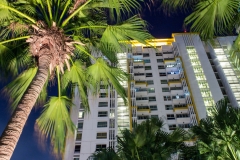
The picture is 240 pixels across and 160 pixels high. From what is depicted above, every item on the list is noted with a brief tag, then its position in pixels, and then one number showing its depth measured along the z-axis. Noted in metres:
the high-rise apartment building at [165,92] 33.31
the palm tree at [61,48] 4.57
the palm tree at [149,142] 7.62
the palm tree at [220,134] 6.46
